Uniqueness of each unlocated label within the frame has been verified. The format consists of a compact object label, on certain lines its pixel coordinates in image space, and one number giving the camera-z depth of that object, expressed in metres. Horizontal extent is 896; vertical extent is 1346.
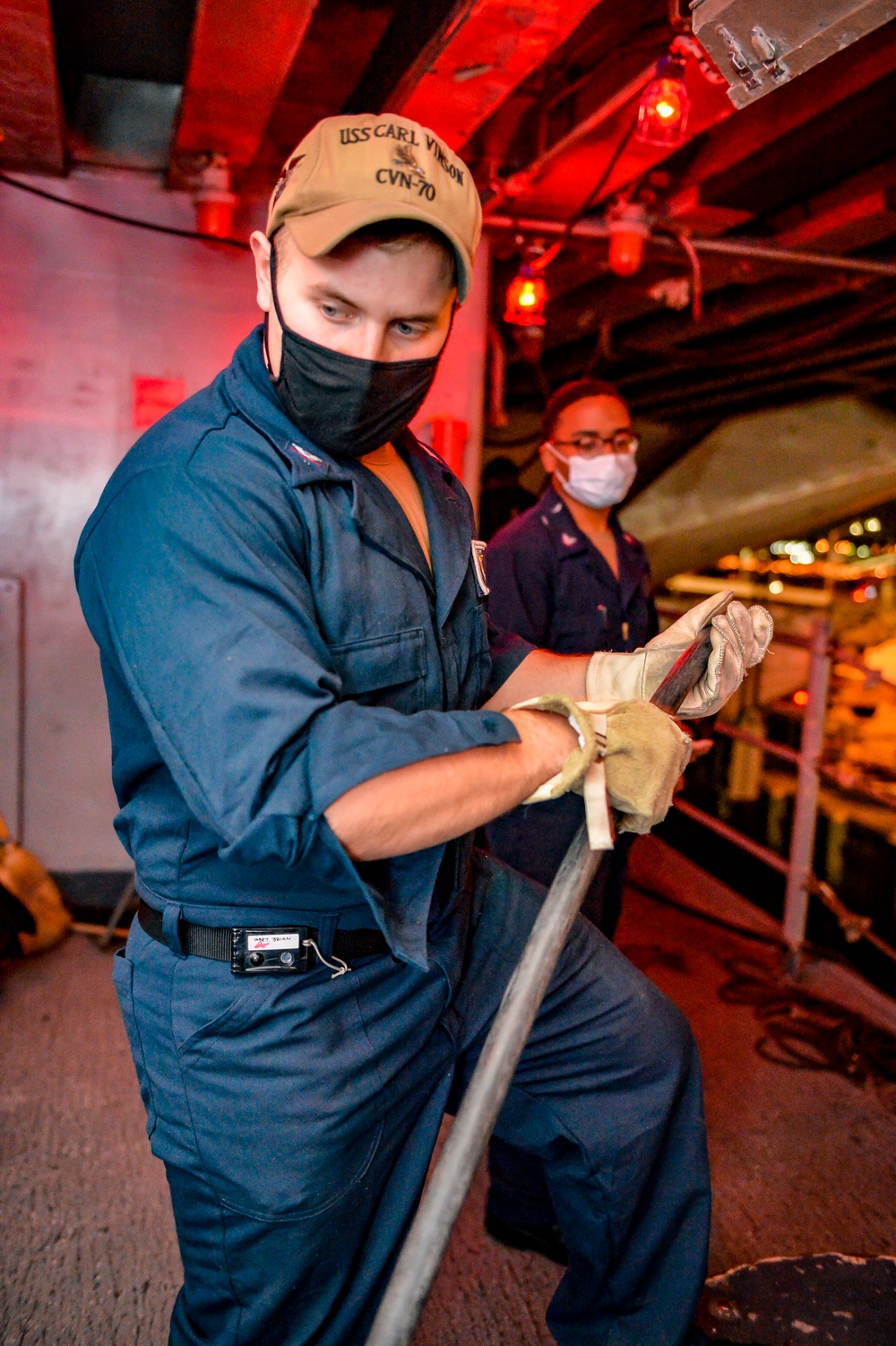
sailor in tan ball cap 1.18
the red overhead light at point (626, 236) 3.58
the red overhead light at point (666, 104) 2.49
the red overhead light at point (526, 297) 3.69
